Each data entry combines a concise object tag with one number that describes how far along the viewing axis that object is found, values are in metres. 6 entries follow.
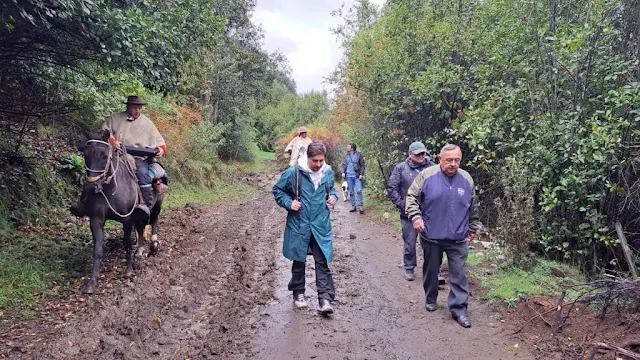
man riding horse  7.20
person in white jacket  10.13
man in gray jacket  6.81
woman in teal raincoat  5.27
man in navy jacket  5.13
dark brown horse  5.93
